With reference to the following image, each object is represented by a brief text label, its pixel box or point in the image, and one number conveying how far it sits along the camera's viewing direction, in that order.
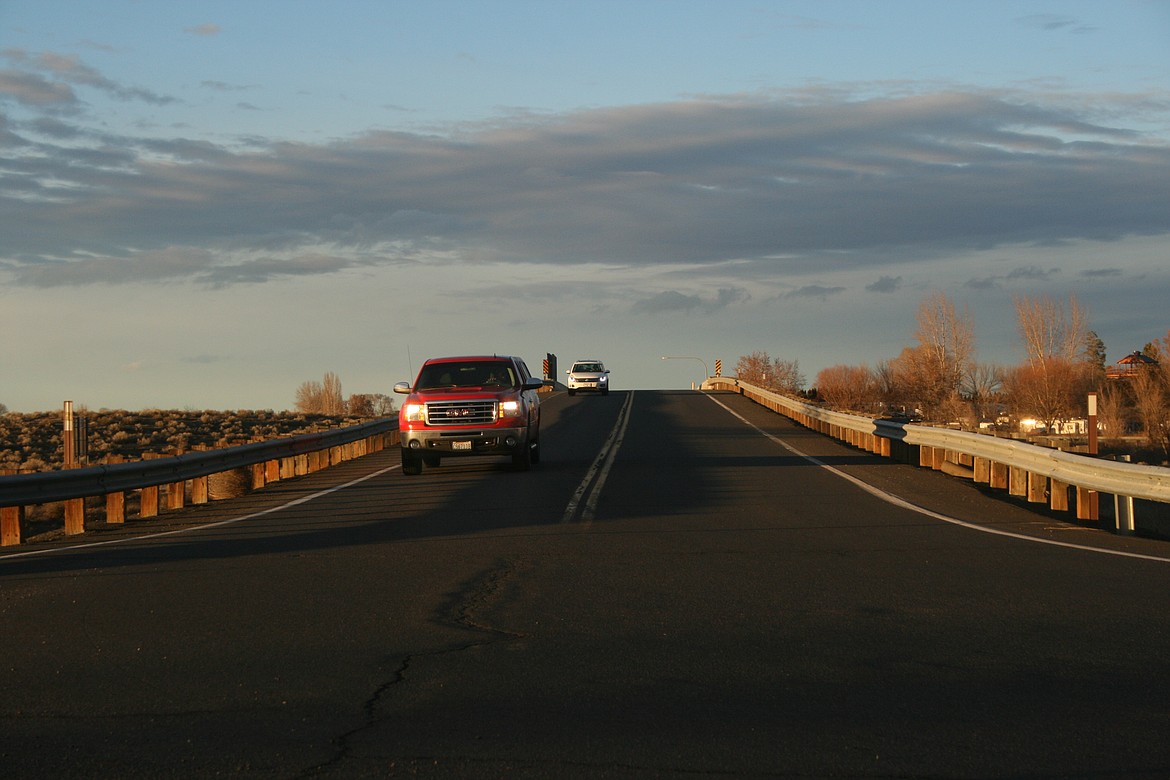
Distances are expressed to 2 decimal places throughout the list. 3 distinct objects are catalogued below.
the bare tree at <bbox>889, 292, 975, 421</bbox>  104.25
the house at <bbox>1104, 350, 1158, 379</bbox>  76.18
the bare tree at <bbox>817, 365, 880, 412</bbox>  115.76
